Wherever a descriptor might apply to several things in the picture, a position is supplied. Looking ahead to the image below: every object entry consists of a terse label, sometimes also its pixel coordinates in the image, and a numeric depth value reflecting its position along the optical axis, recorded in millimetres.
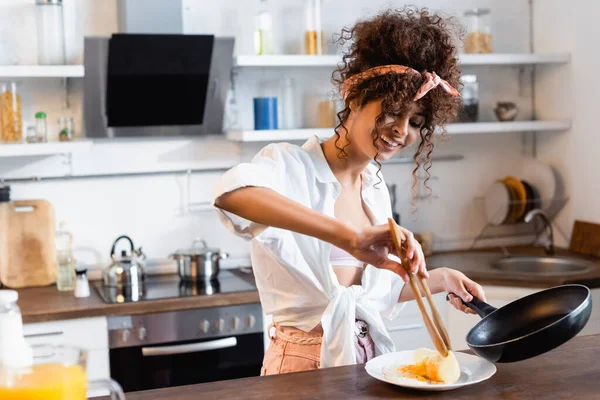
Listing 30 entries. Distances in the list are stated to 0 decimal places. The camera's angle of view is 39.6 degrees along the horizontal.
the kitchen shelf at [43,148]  2975
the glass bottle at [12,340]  1150
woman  1757
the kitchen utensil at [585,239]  3504
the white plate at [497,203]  3746
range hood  3098
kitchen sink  3396
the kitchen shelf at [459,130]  3229
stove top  2939
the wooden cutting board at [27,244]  3129
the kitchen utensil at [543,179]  3723
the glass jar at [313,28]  3385
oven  2848
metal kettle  3102
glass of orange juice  1068
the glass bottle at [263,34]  3299
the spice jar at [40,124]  3125
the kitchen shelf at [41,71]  2969
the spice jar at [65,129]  3178
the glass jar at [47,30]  3102
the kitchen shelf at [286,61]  3209
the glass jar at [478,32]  3617
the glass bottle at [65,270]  3115
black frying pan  1509
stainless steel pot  3197
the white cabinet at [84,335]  2758
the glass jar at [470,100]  3674
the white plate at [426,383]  1517
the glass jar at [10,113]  3053
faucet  3512
